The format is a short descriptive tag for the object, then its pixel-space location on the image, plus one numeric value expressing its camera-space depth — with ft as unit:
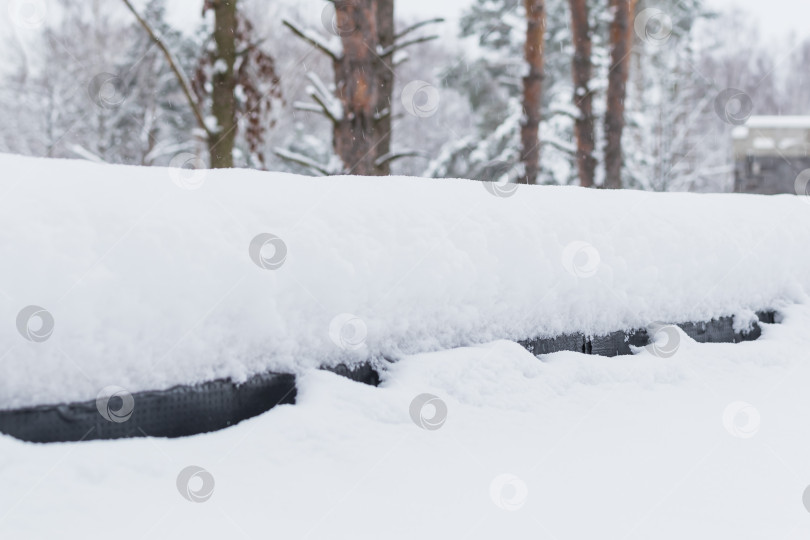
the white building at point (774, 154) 53.83
